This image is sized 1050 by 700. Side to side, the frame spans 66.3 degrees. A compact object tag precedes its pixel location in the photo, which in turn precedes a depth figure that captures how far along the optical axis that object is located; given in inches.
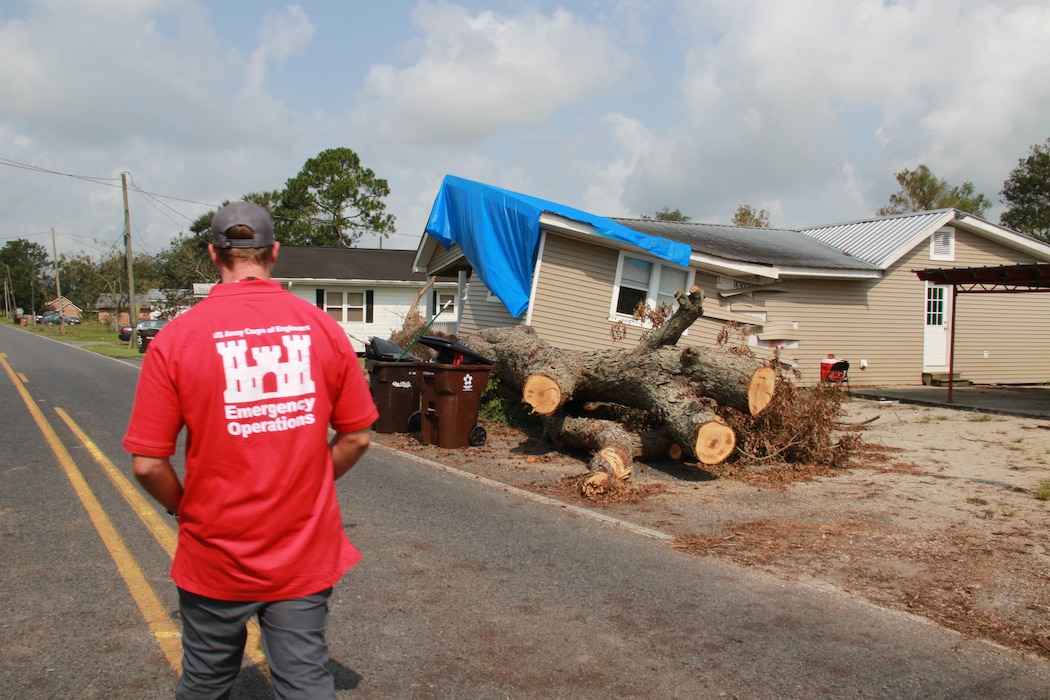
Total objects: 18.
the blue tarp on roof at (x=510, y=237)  583.2
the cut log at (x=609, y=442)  319.0
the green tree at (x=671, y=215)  2527.1
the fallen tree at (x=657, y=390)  329.1
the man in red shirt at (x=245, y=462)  91.9
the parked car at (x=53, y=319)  3592.8
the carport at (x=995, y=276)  589.3
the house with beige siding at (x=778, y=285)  604.1
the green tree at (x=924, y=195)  1925.4
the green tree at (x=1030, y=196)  1670.8
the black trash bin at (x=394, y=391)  455.5
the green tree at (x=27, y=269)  4931.1
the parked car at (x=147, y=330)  1403.5
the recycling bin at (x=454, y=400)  405.7
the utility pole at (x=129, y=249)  1512.1
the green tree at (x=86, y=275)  2647.6
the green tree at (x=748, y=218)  1953.7
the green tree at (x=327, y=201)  2047.2
